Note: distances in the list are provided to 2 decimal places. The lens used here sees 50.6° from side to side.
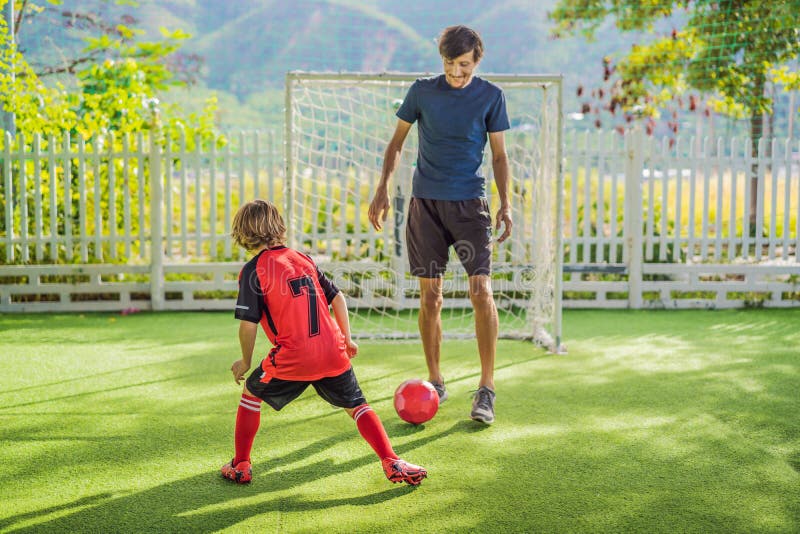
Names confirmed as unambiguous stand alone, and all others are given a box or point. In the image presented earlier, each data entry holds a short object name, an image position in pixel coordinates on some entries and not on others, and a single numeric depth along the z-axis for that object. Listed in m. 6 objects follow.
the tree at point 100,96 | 7.58
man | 3.83
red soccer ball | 3.55
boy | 2.80
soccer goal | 5.42
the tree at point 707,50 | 9.26
